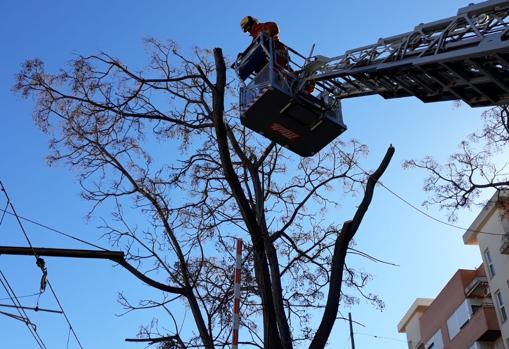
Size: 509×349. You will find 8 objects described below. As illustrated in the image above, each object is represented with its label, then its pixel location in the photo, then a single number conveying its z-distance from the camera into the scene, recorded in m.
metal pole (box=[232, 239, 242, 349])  9.48
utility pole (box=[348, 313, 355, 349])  21.98
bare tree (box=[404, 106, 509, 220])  17.94
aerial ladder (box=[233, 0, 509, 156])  9.34
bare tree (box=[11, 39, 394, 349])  11.71
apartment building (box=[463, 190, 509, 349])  29.17
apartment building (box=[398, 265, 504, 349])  30.78
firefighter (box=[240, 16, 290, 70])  12.51
